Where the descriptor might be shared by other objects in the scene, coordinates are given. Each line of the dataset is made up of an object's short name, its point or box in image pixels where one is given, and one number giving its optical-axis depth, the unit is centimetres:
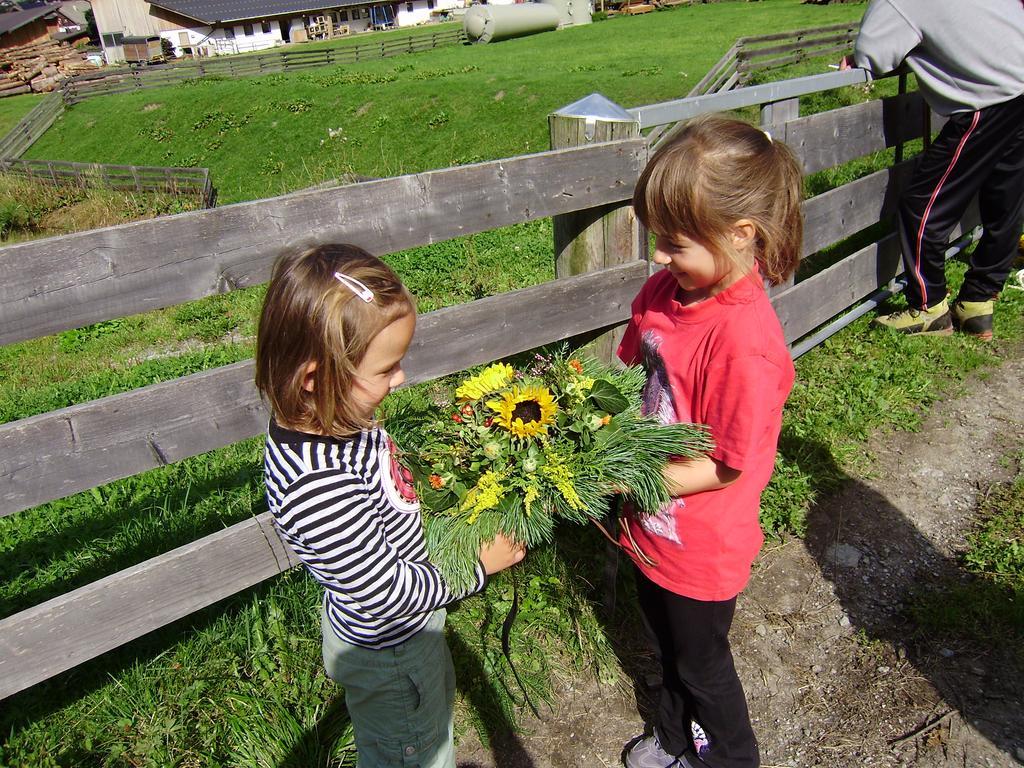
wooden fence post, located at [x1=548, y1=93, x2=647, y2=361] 276
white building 5047
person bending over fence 391
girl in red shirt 162
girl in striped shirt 133
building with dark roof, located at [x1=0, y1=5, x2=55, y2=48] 4864
